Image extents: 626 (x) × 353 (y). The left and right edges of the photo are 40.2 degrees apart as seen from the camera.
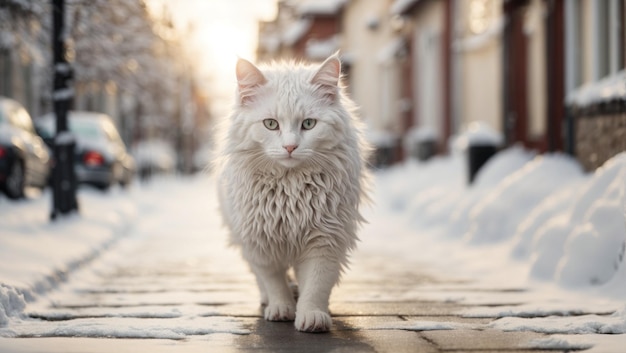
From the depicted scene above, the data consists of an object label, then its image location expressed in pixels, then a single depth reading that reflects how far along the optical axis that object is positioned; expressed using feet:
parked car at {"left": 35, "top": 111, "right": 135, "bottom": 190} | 64.34
